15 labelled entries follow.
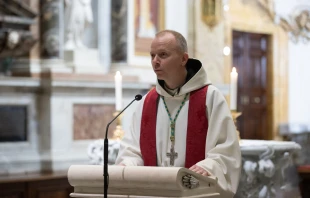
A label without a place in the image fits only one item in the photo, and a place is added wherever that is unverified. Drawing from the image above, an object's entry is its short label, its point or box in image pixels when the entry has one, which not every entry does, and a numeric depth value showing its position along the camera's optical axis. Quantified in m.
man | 6.34
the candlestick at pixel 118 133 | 10.19
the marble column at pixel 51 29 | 15.12
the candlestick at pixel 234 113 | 9.53
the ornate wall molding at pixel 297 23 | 24.37
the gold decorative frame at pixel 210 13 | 19.45
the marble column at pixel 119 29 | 16.70
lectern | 5.44
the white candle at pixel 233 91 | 9.42
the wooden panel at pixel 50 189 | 12.40
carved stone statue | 15.56
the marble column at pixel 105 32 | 16.78
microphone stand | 5.42
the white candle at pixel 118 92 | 9.69
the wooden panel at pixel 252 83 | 23.59
